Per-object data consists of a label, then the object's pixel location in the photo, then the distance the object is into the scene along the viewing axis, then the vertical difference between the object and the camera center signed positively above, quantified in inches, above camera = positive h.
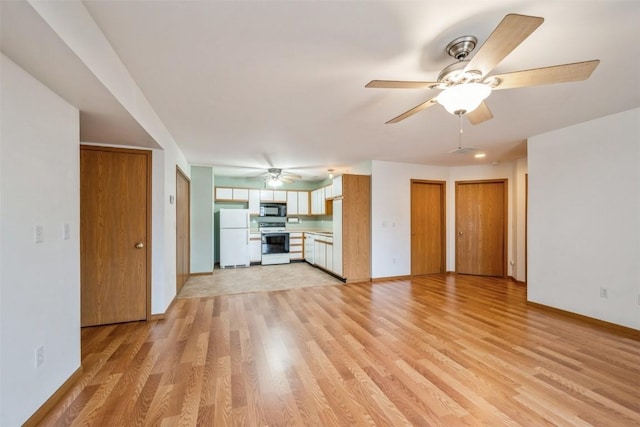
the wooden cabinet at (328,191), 225.8 +19.5
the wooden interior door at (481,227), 202.7 -12.3
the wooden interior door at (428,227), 212.5 -12.5
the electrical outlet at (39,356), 60.6 -34.9
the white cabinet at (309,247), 251.4 -36.5
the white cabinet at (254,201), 266.5 +11.6
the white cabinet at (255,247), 253.3 -35.1
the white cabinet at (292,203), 281.4 +10.6
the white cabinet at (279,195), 275.9 +18.6
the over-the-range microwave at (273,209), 270.5 +3.7
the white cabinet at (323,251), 213.0 -35.3
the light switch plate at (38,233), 60.1 -5.0
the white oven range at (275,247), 254.8 -35.4
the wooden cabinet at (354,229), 188.9 -12.8
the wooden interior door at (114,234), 109.5 -9.8
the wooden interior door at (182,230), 161.7 -12.4
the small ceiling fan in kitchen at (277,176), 213.5 +32.2
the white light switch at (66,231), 70.5 -5.4
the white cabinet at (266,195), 271.0 +18.7
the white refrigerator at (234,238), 240.8 -24.5
